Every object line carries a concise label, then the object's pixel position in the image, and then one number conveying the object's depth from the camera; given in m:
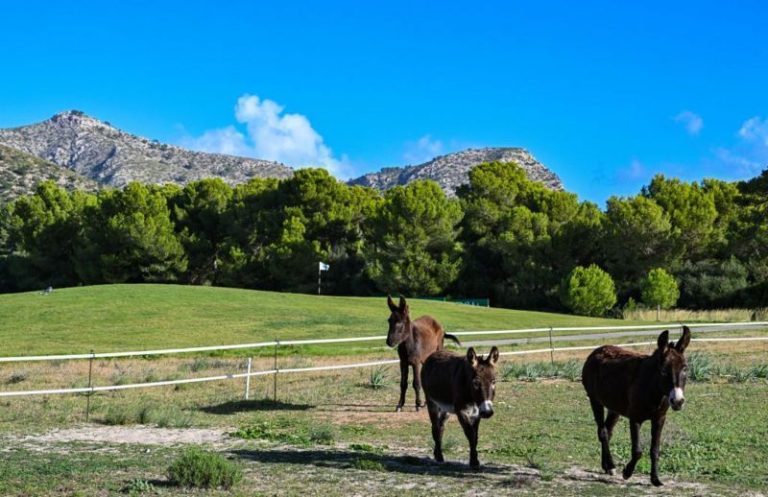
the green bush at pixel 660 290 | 55.75
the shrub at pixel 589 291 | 58.91
